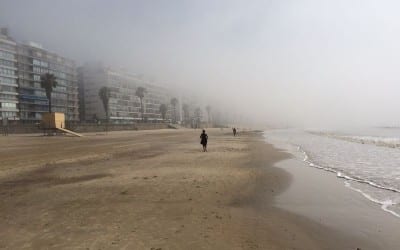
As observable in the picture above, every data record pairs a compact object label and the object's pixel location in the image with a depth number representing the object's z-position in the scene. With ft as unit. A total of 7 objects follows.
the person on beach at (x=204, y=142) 116.16
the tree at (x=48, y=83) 346.33
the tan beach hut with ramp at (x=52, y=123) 224.53
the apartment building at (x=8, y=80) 353.31
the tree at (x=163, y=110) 627.46
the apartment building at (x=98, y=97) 528.22
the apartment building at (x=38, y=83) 390.01
